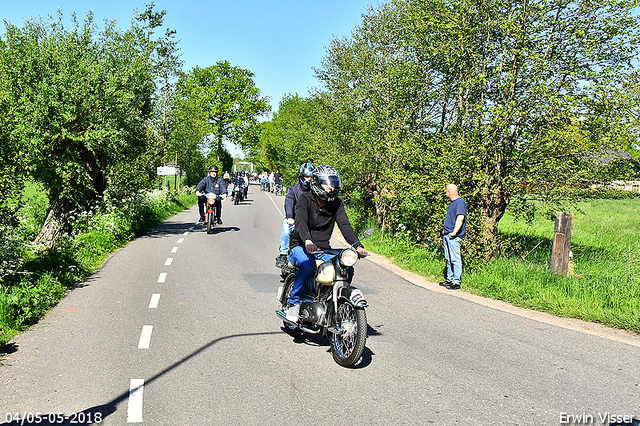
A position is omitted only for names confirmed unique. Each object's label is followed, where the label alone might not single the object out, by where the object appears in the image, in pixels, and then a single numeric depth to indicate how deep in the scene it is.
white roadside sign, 27.03
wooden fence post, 9.42
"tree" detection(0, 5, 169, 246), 12.71
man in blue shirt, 9.80
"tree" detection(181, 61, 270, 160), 58.97
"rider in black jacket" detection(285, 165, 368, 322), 5.81
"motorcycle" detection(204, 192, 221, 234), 17.31
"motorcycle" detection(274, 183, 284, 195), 51.38
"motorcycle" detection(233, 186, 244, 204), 33.53
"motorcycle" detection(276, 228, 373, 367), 5.12
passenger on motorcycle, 8.60
